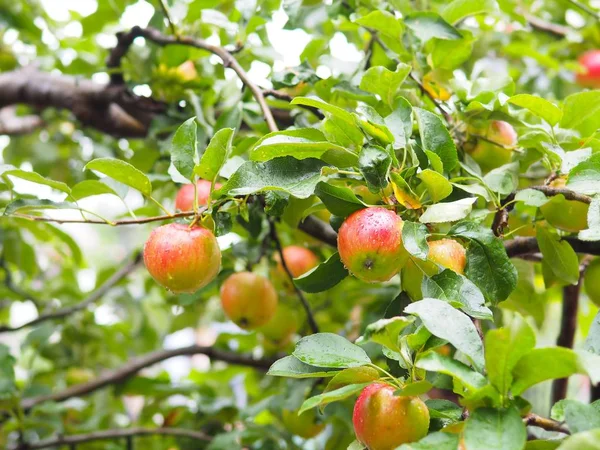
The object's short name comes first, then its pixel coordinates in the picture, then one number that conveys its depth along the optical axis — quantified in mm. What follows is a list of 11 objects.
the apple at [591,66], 1580
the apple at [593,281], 825
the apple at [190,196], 841
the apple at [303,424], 1149
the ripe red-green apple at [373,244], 617
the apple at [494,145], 853
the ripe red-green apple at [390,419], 561
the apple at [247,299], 1044
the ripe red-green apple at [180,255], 686
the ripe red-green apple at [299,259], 1122
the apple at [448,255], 639
